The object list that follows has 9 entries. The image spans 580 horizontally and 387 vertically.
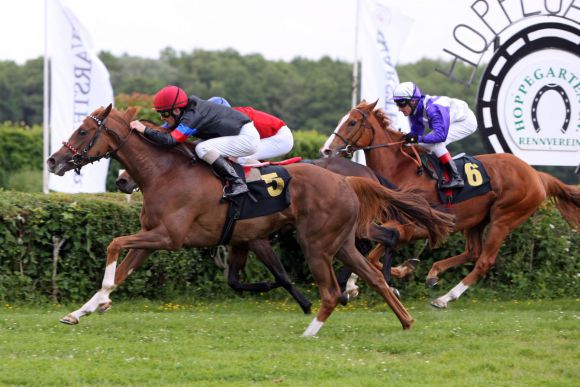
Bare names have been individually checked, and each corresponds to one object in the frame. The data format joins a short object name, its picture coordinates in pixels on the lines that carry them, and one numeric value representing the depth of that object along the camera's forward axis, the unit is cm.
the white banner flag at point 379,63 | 3225
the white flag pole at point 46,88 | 3137
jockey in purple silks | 1894
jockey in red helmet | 1538
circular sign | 2486
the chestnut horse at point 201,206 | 1509
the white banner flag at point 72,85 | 3064
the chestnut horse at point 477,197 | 1950
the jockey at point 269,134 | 1834
